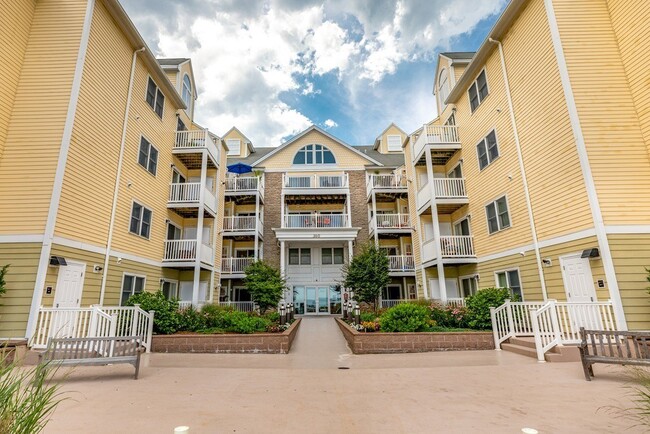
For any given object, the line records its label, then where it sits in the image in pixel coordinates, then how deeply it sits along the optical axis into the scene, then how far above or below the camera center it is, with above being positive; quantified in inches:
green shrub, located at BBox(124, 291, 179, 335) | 404.8 -15.5
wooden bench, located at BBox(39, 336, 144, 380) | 233.6 -42.2
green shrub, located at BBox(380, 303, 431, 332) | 389.1 -34.8
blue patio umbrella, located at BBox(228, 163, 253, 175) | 845.8 +337.8
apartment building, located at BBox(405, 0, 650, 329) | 334.6 +165.6
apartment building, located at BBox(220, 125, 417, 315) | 832.3 +207.3
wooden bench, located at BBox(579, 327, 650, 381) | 213.5 -44.8
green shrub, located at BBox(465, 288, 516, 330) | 405.3 -20.3
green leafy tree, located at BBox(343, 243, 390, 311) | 628.1 +34.0
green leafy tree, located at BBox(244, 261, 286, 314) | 613.9 +18.9
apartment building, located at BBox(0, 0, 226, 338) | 339.6 +178.1
